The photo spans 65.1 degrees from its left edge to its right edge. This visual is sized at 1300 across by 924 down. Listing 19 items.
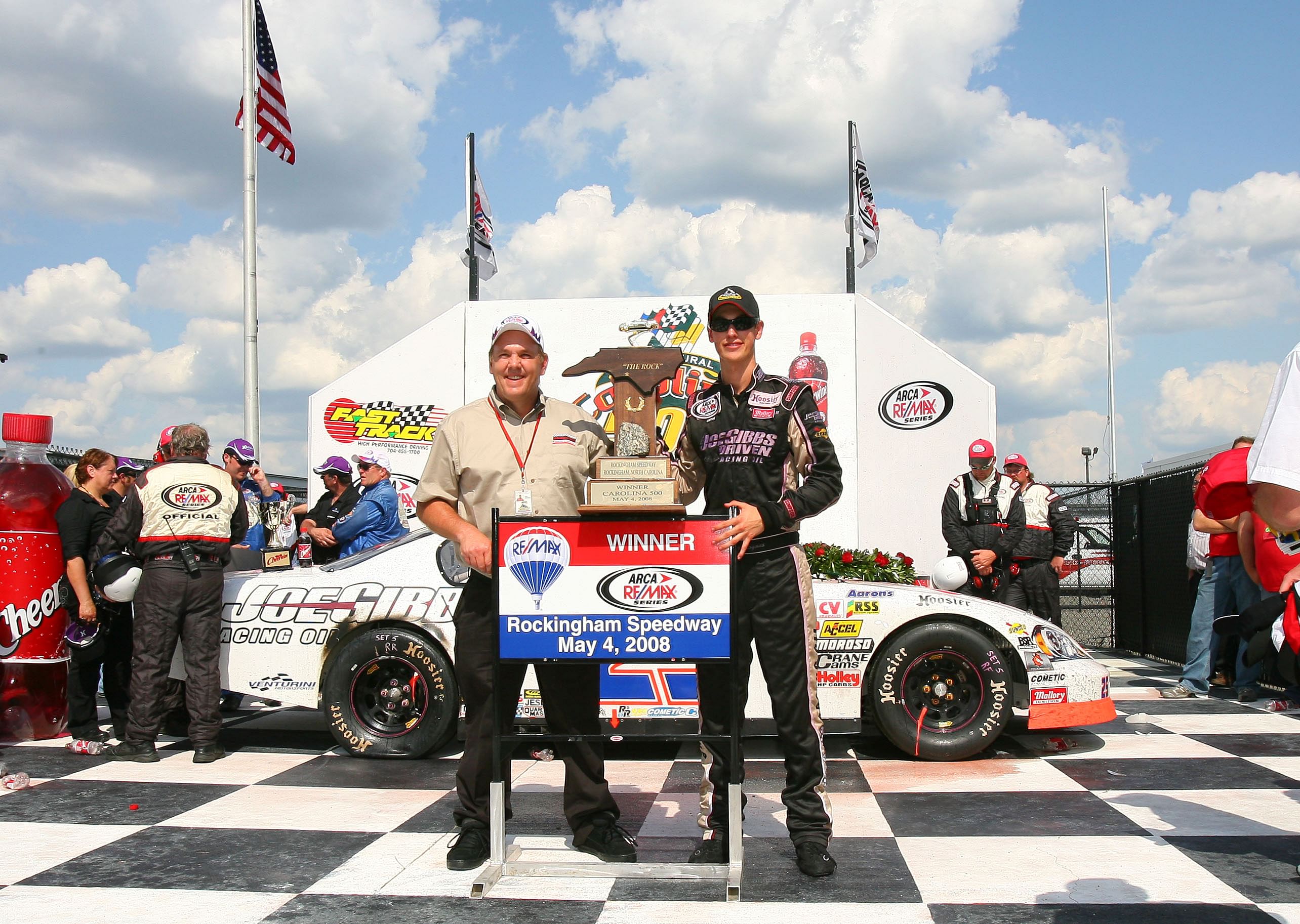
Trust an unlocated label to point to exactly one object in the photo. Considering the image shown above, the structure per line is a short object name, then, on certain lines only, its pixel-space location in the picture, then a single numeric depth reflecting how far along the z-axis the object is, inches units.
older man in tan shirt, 134.4
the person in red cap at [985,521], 273.6
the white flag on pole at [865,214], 482.9
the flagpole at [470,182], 466.3
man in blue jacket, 255.3
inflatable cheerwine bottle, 221.1
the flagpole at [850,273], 433.7
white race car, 194.7
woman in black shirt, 219.3
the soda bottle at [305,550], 274.2
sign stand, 124.4
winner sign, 126.8
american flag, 457.7
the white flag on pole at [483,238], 470.9
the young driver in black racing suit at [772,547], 130.5
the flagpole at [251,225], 425.7
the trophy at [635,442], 125.4
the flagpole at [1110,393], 1176.2
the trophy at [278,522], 324.2
